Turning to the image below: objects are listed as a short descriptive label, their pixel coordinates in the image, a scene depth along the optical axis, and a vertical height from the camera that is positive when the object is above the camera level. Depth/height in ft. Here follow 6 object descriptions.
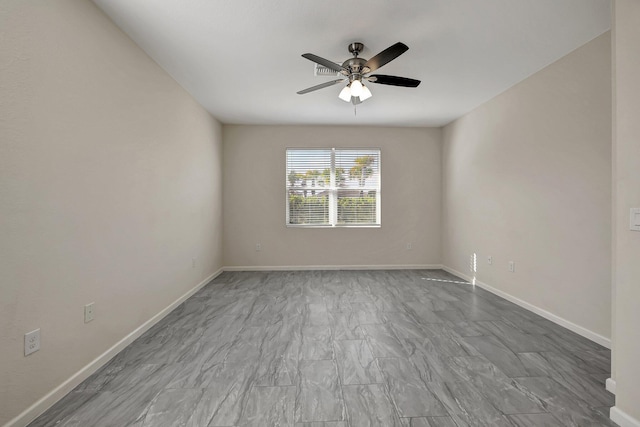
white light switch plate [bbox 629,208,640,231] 4.93 -0.14
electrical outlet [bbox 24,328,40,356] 5.18 -2.31
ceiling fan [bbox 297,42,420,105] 8.09 +4.00
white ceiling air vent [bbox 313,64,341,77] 8.91 +4.24
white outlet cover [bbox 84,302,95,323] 6.66 -2.28
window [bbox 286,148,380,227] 17.99 +1.47
